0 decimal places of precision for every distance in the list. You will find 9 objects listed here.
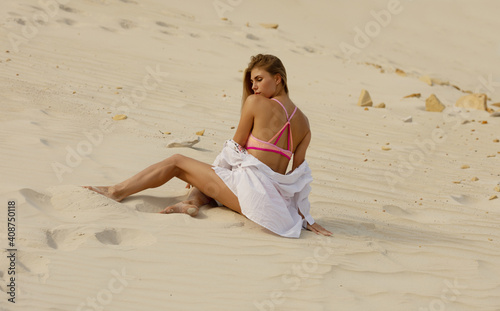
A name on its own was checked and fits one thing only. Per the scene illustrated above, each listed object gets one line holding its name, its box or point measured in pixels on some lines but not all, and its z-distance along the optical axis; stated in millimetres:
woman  8453
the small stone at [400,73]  24837
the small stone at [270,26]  27828
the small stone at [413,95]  19781
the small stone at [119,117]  13297
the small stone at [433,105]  18594
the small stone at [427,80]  22814
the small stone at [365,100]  18000
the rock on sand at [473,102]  19281
